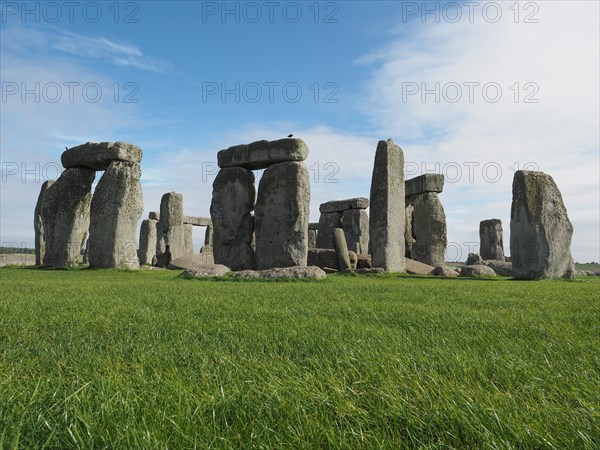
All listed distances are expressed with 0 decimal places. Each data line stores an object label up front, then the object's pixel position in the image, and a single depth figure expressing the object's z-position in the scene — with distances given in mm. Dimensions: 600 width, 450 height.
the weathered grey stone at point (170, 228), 20453
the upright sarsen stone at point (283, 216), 12109
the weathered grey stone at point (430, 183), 17000
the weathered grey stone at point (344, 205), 20375
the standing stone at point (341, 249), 13016
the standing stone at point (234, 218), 13555
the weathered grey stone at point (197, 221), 25250
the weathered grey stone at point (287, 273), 8188
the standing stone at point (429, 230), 16703
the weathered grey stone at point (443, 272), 11952
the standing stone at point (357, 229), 19891
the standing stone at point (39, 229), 16302
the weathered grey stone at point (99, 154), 12320
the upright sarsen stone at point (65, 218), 12688
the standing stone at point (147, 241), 22797
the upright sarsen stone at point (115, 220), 11719
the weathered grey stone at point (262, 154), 12500
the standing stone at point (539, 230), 10695
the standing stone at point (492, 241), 20875
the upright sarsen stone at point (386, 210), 12383
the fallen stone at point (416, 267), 13684
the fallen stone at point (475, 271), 12047
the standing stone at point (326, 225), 20609
